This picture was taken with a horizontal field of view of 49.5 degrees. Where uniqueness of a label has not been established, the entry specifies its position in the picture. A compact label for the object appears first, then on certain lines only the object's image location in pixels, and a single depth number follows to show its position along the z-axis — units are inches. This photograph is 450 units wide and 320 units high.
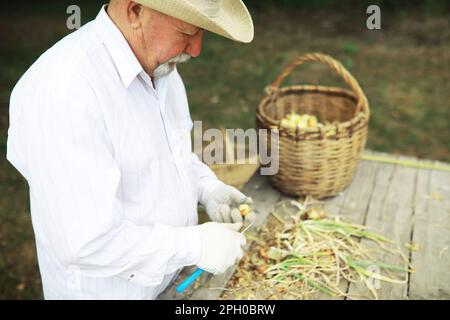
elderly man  57.2
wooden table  79.1
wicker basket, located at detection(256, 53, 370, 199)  97.0
